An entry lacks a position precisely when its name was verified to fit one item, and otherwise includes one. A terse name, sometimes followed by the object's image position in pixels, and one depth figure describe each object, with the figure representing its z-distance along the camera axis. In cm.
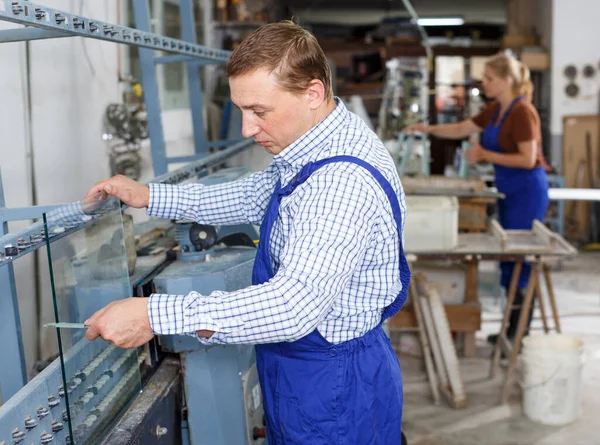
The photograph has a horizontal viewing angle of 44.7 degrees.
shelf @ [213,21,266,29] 612
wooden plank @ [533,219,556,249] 339
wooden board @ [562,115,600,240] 709
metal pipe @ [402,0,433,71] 783
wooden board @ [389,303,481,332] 393
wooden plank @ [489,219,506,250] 345
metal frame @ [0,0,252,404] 136
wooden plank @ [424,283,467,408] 339
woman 379
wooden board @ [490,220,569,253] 338
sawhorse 340
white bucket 317
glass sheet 140
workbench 338
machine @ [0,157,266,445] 137
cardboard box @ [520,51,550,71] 729
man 124
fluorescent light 1216
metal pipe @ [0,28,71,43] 163
